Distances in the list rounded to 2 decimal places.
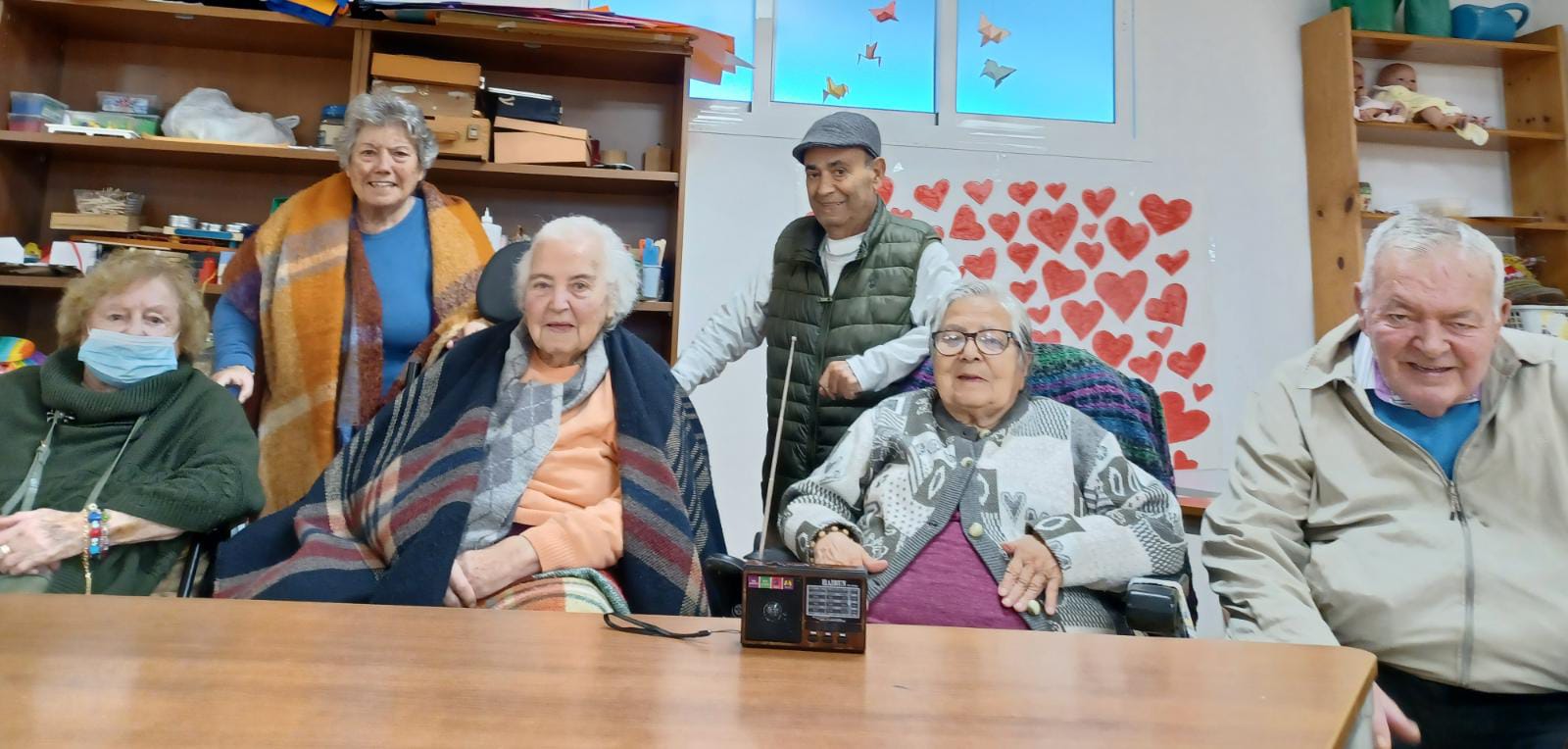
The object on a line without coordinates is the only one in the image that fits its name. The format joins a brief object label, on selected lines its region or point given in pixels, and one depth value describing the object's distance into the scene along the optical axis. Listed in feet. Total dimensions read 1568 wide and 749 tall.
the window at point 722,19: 12.69
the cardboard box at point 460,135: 10.68
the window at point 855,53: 13.00
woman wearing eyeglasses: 5.90
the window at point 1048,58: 13.41
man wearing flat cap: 8.41
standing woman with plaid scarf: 8.16
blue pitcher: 13.56
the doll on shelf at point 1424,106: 13.34
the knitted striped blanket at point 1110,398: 6.93
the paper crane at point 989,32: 13.44
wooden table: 2.78
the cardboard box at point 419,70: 10.53
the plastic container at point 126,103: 10.98
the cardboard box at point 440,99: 10.68
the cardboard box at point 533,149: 10.93
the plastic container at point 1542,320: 12.12
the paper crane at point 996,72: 13.41
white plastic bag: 10.90
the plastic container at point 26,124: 10.64
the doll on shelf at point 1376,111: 13.26
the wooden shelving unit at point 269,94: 10.80
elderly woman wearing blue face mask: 6.10
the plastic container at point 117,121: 10.61
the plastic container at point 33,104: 10.66
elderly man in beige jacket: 5.16
